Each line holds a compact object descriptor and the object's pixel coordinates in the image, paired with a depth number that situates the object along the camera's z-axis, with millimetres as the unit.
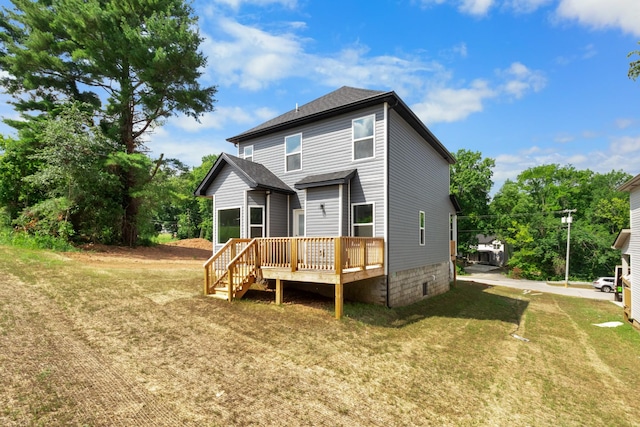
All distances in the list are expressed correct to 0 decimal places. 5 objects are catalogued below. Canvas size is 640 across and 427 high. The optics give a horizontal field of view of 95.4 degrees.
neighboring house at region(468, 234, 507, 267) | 50125
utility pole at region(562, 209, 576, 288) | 26553
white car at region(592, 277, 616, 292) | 22969
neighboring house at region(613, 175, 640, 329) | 11208
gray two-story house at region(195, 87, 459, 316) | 9047
